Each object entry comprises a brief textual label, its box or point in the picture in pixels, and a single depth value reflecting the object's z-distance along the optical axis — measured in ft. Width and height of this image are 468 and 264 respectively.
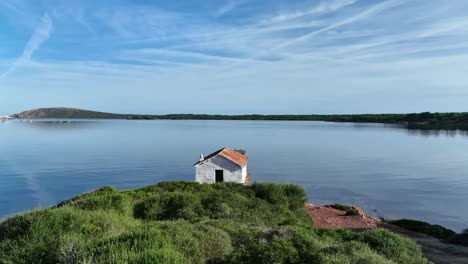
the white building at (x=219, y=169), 102.37
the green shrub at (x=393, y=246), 30.96
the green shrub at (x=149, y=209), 54.04
